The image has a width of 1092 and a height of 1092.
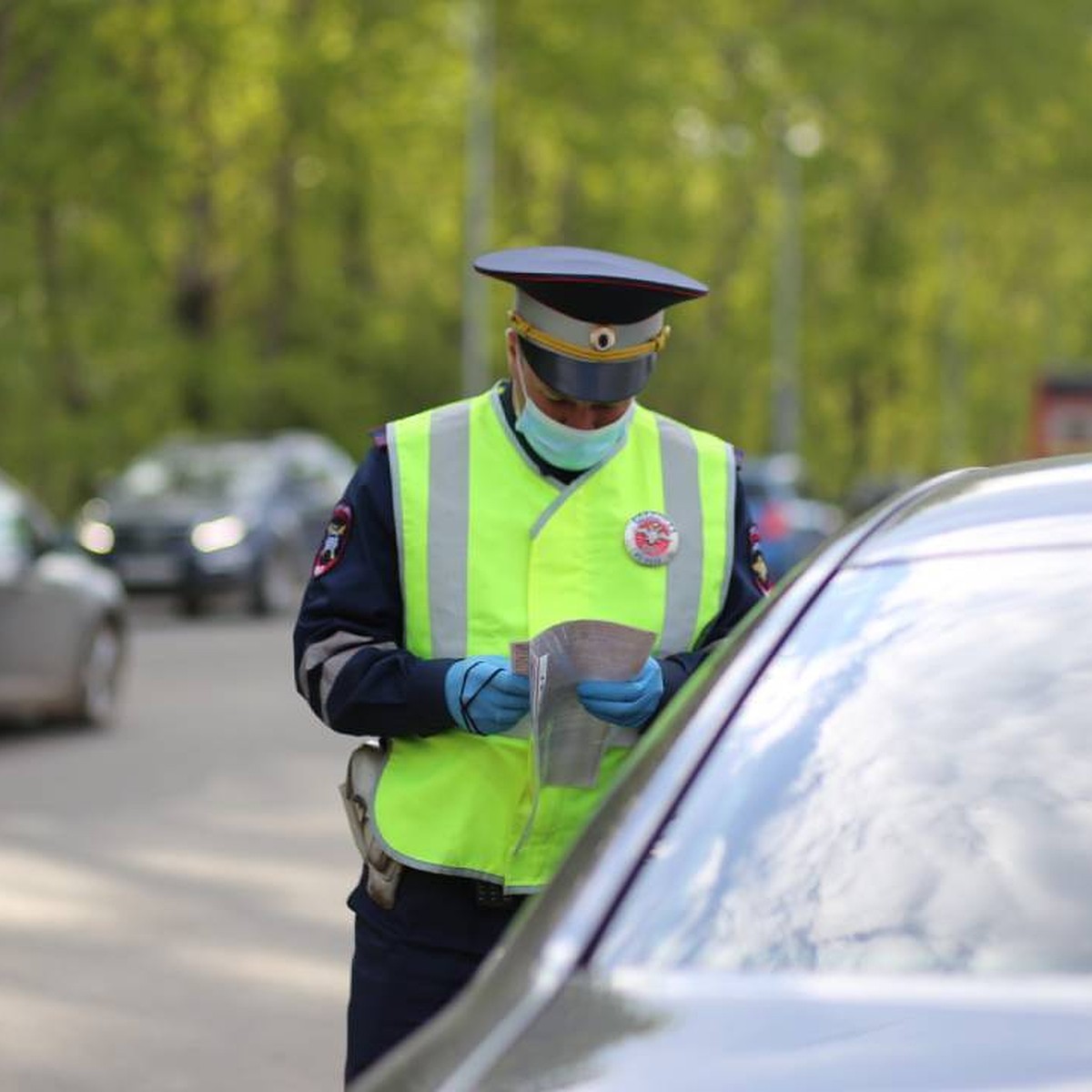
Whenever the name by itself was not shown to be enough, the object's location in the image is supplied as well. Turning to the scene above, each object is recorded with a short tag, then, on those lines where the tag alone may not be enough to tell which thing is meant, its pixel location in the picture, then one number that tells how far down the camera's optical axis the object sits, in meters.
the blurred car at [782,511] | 25.78
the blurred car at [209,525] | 28.92
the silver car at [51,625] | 14.98
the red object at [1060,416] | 35.34
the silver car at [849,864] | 2.25
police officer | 3.90
